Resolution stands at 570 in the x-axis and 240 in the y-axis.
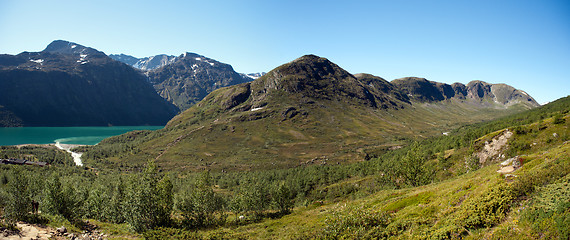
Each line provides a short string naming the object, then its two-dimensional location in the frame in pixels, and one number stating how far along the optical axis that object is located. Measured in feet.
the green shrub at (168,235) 101.44
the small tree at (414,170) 216.95
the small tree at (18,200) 115.96
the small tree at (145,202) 132.36
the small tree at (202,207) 166.50
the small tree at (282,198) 225.15
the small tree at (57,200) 161.58
